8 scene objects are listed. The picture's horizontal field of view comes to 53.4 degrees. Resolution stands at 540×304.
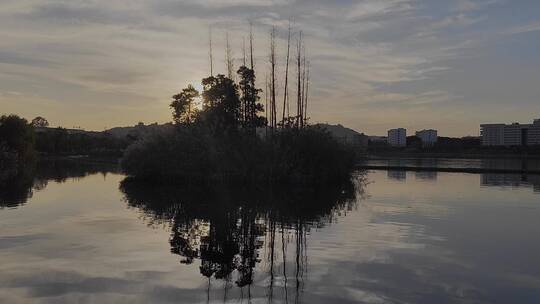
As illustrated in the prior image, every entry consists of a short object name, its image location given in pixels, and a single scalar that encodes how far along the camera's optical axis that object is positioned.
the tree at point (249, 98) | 39.97
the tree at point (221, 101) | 38.47
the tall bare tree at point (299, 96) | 38.63
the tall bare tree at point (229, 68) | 41.73
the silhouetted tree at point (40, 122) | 191.51
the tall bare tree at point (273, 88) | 37.88
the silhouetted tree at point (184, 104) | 46.44
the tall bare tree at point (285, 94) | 38.91
